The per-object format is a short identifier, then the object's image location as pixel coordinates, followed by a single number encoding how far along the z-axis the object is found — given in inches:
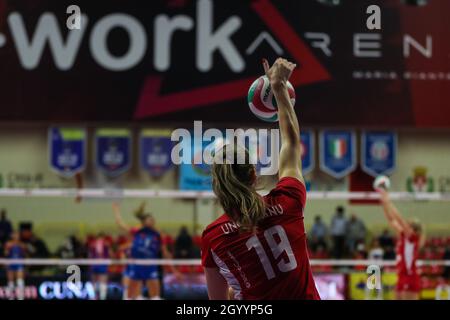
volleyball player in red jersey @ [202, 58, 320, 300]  215.8
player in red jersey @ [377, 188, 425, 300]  784.3
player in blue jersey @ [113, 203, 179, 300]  882.8
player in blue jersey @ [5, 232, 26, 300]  961.5
